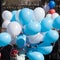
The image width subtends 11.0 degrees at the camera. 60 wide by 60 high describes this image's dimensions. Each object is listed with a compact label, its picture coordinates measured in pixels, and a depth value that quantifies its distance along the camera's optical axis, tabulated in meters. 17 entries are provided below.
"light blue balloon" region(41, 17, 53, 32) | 5.54
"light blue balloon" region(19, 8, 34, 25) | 5.41
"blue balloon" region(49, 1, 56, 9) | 8.42
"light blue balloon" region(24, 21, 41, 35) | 5.32
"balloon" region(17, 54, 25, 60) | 5.73
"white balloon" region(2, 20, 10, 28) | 6.11
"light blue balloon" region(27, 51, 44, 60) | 5.55
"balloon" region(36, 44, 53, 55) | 5.70
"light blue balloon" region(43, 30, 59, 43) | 5.56
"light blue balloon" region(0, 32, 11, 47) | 5.27
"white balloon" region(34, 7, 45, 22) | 5.66
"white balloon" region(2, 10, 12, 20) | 6.10
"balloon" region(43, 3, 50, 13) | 8.35
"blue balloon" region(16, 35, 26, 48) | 5.55
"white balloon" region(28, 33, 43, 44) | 5.56
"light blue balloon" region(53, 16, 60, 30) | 5.57
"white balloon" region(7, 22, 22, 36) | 5.40
